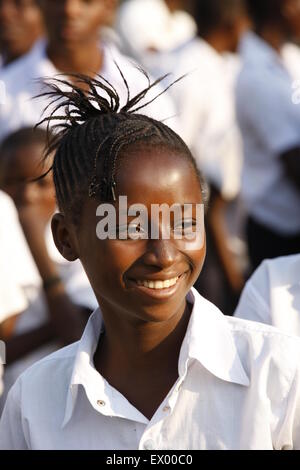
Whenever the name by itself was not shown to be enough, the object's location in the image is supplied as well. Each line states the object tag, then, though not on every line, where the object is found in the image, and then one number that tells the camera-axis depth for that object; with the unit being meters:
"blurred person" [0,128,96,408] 5.88
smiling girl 3.40
